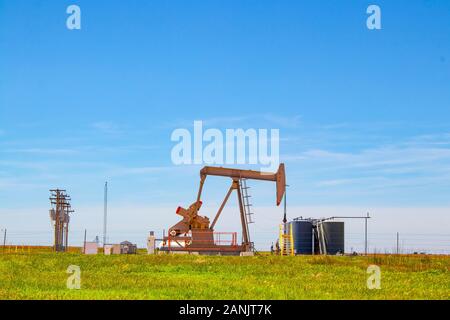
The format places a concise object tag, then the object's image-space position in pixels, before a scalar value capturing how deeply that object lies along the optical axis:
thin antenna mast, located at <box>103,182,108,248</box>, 51.19
